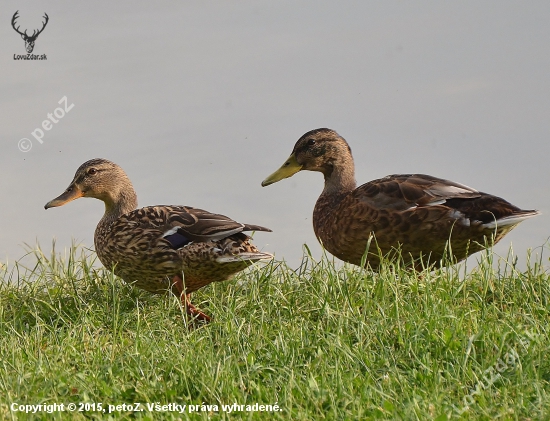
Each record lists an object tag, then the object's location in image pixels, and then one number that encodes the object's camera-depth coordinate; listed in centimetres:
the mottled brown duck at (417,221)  1476
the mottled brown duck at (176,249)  1485
